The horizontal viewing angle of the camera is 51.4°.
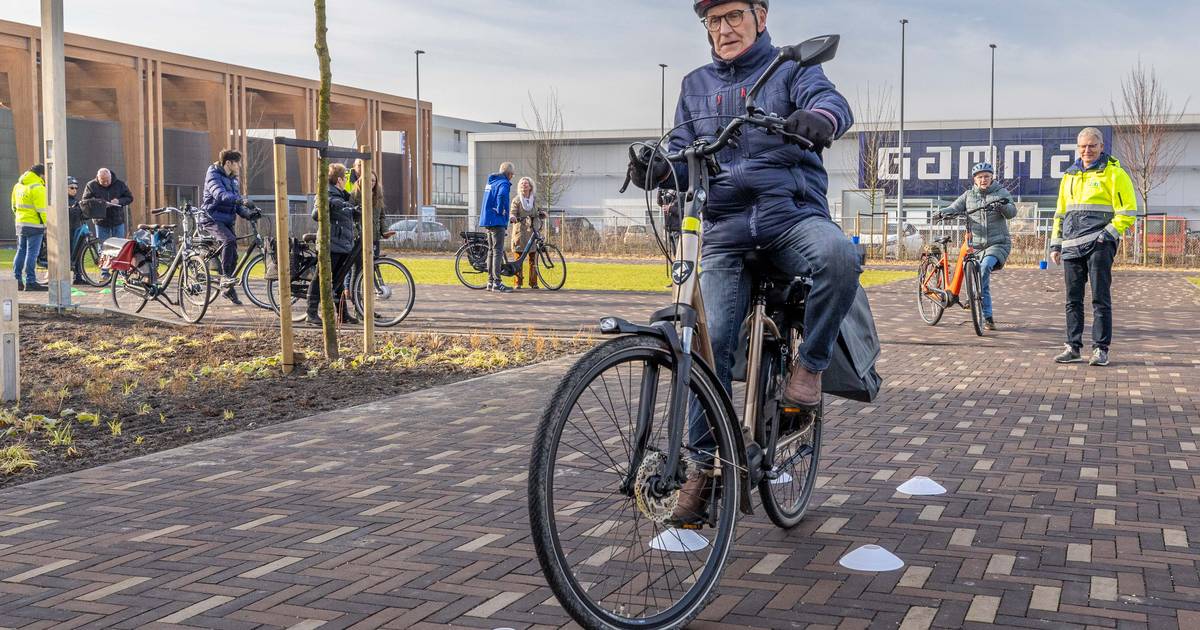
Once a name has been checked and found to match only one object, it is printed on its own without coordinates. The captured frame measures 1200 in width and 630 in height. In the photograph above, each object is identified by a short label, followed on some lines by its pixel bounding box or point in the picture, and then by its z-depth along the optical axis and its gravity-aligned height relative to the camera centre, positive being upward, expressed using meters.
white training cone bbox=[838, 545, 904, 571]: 3.89 -1.05
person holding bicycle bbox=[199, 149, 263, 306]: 13.51 +0.24
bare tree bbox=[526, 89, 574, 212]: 58.06 +3.14
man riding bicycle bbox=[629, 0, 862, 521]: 3.97 +0.11
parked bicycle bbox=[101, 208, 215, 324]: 12.60 -0.49
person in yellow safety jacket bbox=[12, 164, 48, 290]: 16.97 +0.04
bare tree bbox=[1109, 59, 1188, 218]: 37.66 +2.93
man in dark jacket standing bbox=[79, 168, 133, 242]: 19.27 +0.49
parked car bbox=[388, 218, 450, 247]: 43.38 -0.20
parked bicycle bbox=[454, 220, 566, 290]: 18.45 -0.53
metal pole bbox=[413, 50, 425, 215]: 59.47 +3.19
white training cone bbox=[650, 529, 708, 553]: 3.36 -0.85
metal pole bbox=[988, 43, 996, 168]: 50.91 +3.71
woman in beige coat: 18.20 +0.15
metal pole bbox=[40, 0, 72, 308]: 12.12 +0.86
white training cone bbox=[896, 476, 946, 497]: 4.99 -1.05
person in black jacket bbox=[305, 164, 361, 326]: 11.88 -0.17
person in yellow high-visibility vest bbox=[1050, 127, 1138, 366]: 9.66 -0.01
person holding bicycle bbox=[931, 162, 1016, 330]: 12.93 +0.09
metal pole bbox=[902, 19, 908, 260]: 39.35 +2.18
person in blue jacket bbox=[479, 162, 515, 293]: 17.59 +0.16
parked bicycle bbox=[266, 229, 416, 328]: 12.24 -0.54
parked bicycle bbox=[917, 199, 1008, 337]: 12.70 -0.53
